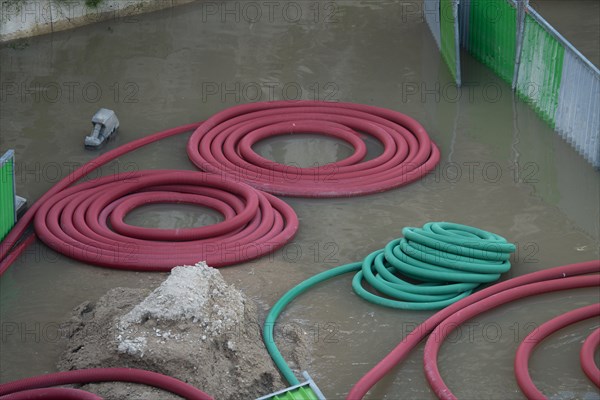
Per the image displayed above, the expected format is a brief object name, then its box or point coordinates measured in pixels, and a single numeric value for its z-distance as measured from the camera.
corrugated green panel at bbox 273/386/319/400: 11.14
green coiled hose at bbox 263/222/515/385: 13.40
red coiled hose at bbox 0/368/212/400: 11.20
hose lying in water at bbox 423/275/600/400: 11.67
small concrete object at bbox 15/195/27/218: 15.38
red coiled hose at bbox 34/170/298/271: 14.32
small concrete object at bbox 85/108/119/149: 17.54
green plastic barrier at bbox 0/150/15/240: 14.36
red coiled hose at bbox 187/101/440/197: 16.43
